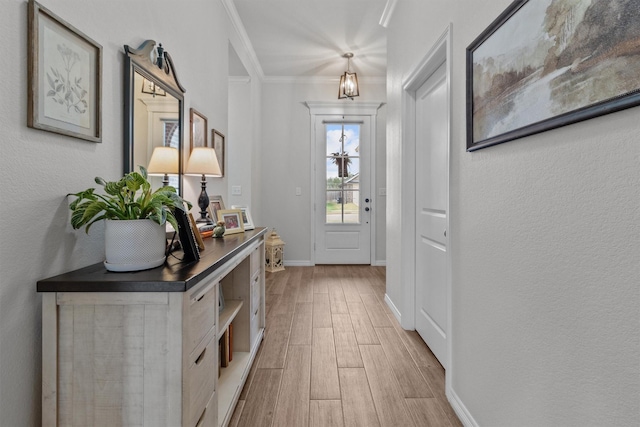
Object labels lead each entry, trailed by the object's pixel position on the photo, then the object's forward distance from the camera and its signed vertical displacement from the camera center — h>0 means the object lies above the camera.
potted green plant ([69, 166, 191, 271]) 1.08 -0.02
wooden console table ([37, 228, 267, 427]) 0.99 -0.42
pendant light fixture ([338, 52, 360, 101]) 4.13 +1.61
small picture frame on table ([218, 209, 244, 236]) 2.12 -0.05
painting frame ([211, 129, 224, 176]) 2.79 +0.60
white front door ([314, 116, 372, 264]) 4.91 +0.42
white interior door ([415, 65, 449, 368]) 2.04 +0.02
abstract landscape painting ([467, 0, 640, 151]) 0.76 +0.43
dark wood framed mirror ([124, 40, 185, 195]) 1.50 +0.52
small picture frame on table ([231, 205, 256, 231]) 2.38 -0.05
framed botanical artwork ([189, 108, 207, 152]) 2.25 +0.60
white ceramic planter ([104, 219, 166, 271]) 1.10 -0.11
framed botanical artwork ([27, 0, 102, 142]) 0.99 +0.45
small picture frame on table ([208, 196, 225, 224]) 2.45 +0.06
